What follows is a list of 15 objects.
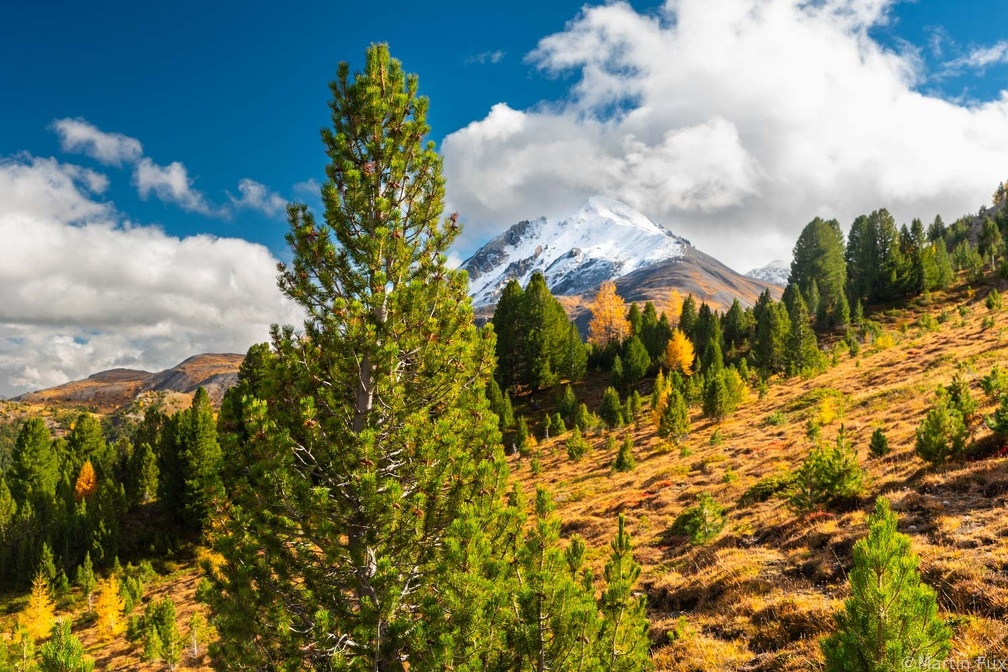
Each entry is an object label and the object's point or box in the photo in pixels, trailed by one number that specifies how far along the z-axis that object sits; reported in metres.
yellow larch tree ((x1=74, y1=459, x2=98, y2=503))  53.31
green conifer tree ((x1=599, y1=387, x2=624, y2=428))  44.53
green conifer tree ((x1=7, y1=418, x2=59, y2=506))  52.44
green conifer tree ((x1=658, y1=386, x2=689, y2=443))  33.88
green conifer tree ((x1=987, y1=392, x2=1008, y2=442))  12.69
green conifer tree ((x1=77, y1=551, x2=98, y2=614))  34.95
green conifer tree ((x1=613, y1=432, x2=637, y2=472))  30.09
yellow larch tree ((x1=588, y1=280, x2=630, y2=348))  79.84
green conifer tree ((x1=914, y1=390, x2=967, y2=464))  12.98
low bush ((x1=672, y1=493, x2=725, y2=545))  14.70
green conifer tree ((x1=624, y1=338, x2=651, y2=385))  55.09
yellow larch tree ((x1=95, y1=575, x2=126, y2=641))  30.33
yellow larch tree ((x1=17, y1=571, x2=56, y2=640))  30.27
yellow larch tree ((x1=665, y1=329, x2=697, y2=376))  55.56
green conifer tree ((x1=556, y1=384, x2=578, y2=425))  49.03
